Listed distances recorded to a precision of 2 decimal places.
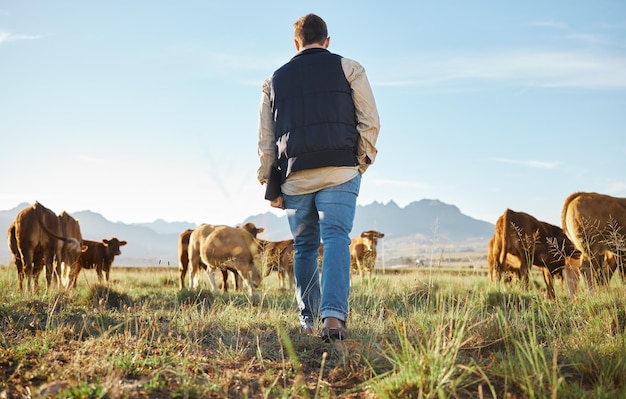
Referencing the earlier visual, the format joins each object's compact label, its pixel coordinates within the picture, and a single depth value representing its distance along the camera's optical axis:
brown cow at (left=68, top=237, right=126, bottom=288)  18.78
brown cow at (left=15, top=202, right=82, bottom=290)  11.23
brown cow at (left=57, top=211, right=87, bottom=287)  12.61
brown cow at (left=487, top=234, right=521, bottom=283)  12.38
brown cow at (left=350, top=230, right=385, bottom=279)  20.70
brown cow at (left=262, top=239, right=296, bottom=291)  17.05
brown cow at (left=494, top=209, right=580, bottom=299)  11.97
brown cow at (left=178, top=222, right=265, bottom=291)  15.92
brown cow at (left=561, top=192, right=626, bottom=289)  10.48
